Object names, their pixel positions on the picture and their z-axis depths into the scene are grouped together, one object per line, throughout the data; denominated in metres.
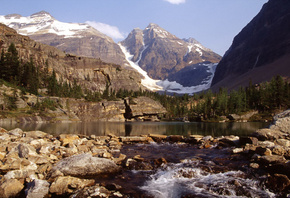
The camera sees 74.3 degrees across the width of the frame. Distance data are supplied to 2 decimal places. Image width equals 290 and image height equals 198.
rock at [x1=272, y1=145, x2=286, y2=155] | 13.56
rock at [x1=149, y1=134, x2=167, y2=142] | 27.11
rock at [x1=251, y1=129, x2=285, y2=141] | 19.95
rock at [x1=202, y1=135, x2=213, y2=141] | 24.87
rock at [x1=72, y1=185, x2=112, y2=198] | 8.23
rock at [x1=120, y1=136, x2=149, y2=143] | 25.03
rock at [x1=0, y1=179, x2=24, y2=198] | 8.26
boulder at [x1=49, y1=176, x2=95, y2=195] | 8.60
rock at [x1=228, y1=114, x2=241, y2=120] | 84.06
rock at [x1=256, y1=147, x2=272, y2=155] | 13.48
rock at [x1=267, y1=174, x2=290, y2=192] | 8.91
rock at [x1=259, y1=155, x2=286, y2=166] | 11.73
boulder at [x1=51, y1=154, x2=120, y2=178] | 10.92
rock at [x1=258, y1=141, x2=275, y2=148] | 16.46
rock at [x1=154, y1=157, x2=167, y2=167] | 13.87
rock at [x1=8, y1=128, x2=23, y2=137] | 23.37
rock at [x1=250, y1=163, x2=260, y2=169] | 12.07
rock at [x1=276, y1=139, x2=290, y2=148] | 16.72
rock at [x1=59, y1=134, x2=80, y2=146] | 18.21
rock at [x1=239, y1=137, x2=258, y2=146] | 18.45
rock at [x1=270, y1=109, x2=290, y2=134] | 21.30
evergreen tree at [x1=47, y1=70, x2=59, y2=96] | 108.09
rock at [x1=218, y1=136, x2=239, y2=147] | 20.92
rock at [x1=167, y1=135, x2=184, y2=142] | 26.55
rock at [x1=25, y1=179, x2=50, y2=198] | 8.17
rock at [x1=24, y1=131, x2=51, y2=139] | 22.95
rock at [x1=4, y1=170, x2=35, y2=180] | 9.57
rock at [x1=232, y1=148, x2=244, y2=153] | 16.62
